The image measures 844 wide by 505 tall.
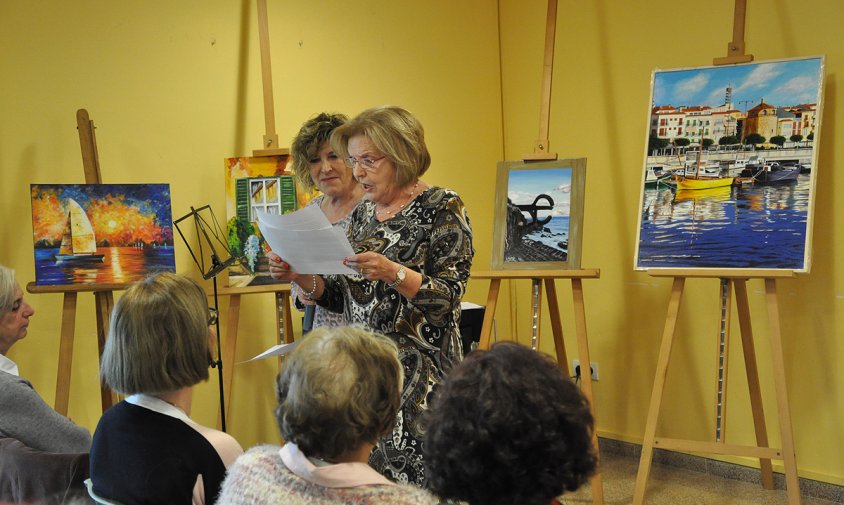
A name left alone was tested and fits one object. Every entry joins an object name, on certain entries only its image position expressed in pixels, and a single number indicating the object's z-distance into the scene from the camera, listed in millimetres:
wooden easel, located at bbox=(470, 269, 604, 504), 3445
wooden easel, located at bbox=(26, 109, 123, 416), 2986
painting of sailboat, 2975
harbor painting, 3141
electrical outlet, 4306
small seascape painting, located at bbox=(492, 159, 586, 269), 3596
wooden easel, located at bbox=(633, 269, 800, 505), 3057
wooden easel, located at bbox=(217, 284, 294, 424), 3402
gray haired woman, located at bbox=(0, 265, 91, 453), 1919
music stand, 3594
